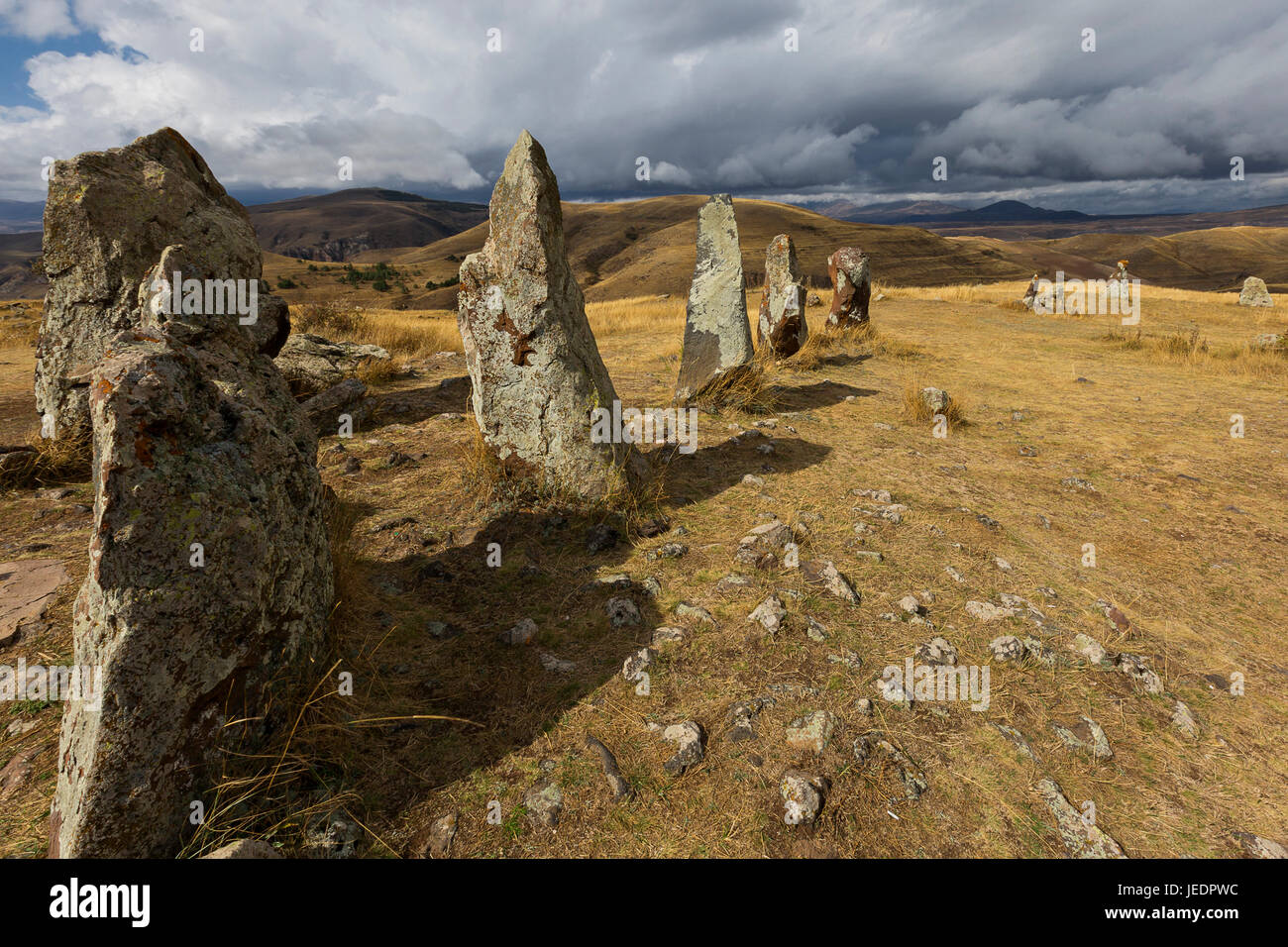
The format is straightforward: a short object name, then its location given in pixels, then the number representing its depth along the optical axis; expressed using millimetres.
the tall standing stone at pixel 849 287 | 13328
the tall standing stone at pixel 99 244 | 5562
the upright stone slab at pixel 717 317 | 8227
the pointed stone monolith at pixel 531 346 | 4875
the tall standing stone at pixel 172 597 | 1990
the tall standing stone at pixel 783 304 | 10484
